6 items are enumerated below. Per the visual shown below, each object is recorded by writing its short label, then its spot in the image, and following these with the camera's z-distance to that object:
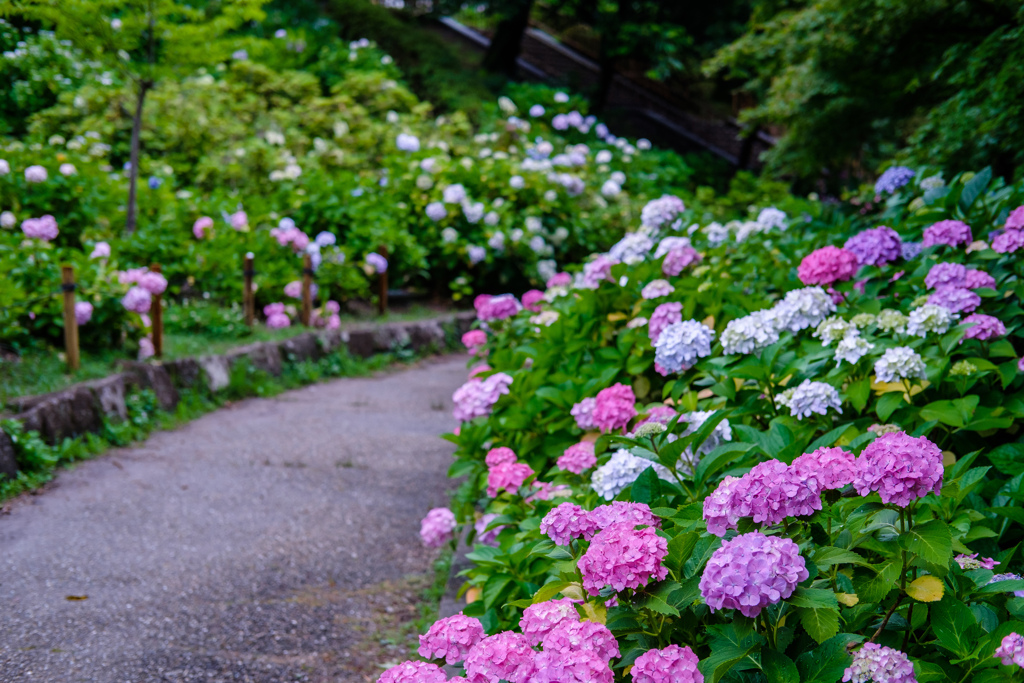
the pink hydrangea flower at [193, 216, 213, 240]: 5.94
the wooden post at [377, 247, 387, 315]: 7.06
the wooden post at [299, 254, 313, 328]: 6.09
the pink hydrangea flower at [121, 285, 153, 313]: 4.30
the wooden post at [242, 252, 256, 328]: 5.61
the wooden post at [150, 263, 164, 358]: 4.53
